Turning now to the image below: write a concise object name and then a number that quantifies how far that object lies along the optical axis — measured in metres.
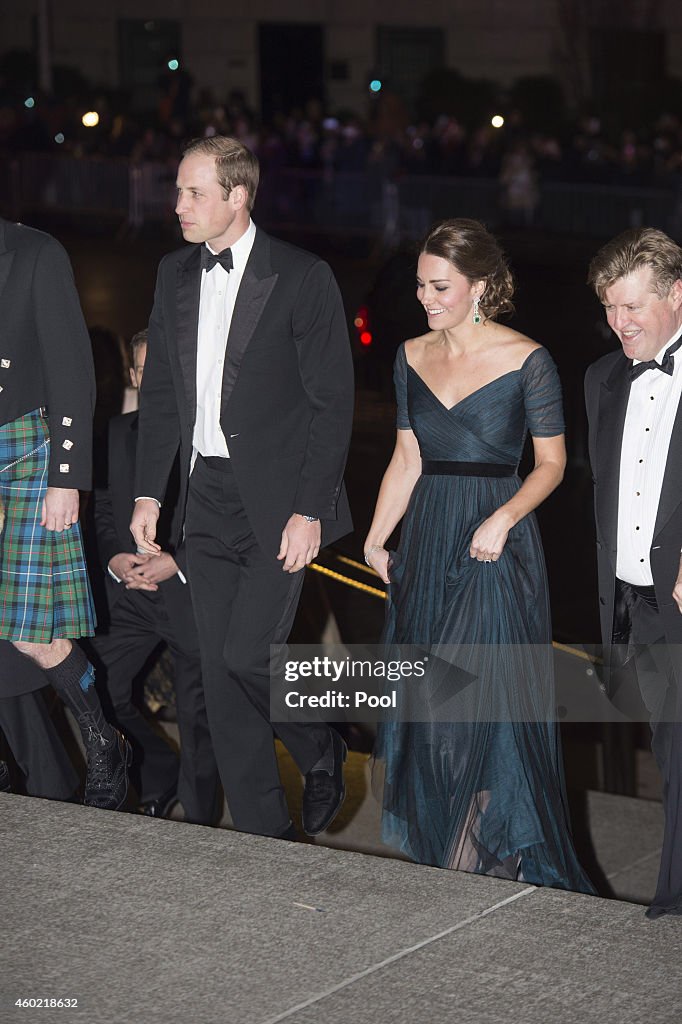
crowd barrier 22.12
